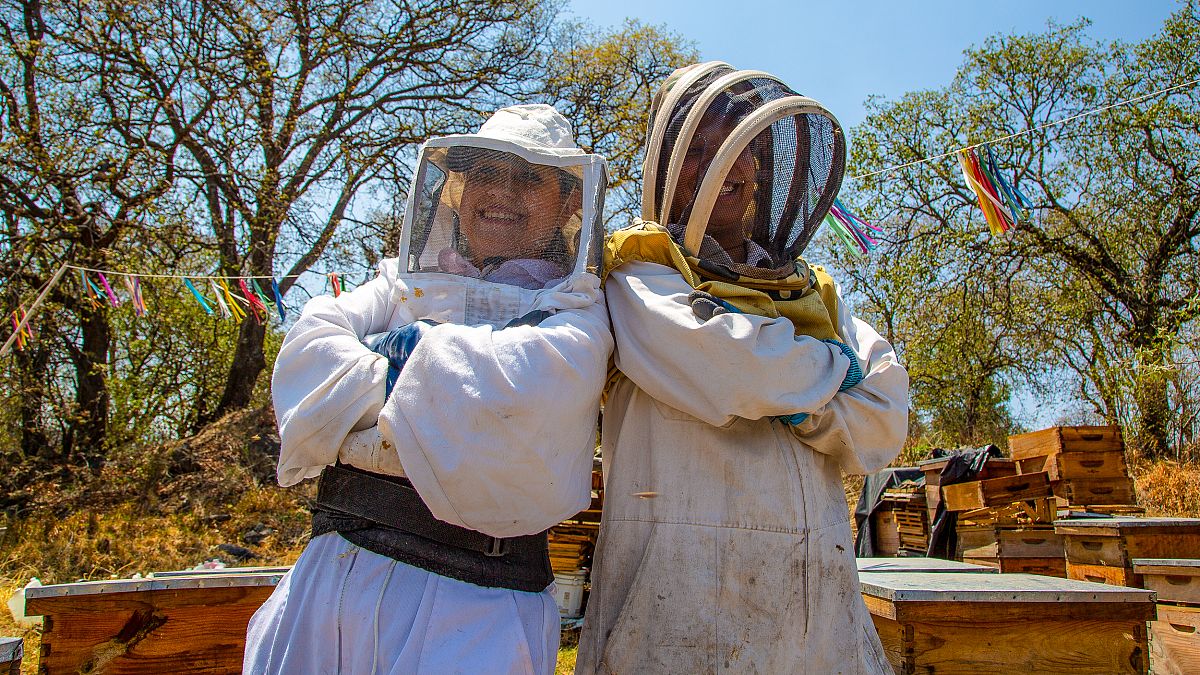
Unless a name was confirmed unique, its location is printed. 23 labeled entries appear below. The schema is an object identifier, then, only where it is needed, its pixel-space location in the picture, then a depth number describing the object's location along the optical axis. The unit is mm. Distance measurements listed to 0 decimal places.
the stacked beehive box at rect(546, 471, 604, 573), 6125
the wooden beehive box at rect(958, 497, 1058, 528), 6488
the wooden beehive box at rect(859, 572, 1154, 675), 2361
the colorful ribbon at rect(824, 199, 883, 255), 6212
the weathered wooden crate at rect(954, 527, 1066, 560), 6387
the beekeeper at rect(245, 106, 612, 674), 1482
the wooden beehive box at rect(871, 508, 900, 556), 8273
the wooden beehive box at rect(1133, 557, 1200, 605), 3785
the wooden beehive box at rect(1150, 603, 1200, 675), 3420
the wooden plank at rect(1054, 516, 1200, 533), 4688
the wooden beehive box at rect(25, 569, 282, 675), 2436
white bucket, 6074
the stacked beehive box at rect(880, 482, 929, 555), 7801
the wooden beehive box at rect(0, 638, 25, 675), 1886
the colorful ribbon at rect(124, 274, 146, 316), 7962
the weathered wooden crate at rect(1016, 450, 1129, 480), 7641
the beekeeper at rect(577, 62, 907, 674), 1760
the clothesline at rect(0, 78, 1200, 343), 6312
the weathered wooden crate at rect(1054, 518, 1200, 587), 4711
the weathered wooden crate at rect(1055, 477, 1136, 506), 7641
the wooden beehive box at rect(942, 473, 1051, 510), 6555
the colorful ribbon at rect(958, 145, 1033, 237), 6423
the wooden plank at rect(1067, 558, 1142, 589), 4719
